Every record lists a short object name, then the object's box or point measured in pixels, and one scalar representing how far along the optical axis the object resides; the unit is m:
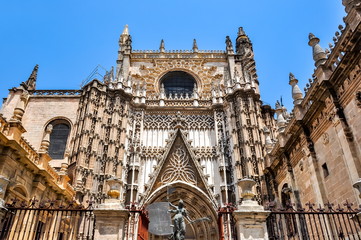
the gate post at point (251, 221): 6.80
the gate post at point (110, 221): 6.75
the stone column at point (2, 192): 6.82
